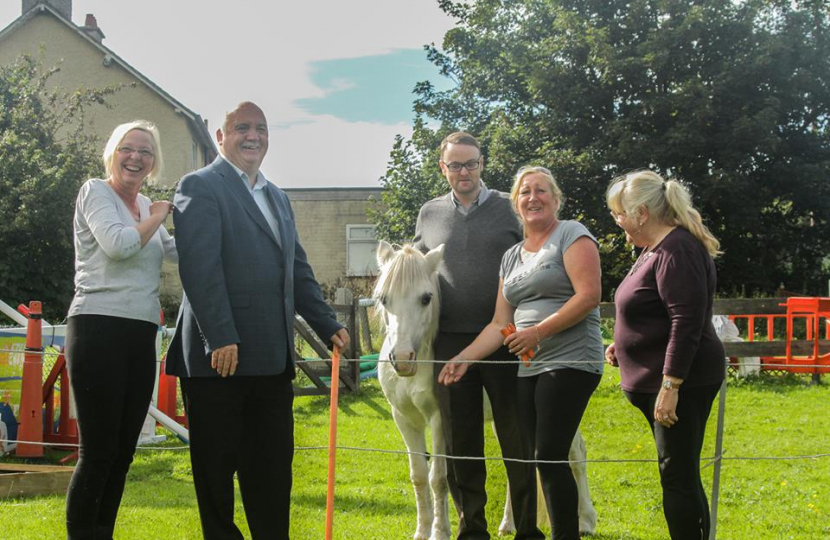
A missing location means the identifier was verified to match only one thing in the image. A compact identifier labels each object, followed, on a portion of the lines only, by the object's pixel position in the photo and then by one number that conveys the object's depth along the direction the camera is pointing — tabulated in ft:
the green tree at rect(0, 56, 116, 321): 44.86
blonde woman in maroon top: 9.57
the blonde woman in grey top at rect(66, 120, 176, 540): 10.06
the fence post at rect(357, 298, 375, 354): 39.01
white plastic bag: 32.94
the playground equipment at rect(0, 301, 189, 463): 19.92
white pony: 12.50
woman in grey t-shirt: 10.50
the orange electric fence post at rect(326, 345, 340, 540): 10.55
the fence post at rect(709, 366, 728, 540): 11.15
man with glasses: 11.96
